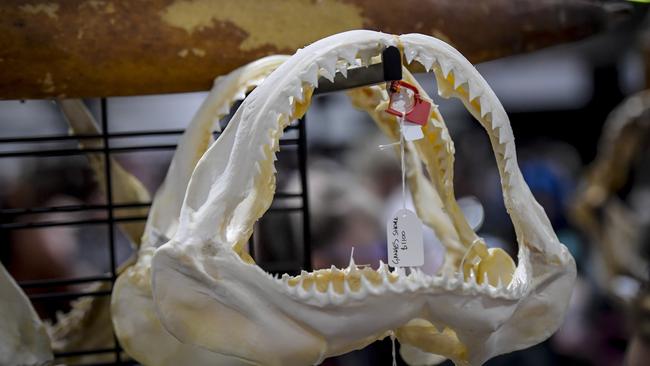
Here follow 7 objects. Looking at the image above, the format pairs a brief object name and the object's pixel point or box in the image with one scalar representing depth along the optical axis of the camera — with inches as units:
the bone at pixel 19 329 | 61.5
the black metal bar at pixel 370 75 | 55.0
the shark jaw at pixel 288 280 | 53.3
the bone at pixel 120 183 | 70.0
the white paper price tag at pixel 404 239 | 56.6
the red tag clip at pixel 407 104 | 56.9
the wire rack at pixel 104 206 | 65.1
